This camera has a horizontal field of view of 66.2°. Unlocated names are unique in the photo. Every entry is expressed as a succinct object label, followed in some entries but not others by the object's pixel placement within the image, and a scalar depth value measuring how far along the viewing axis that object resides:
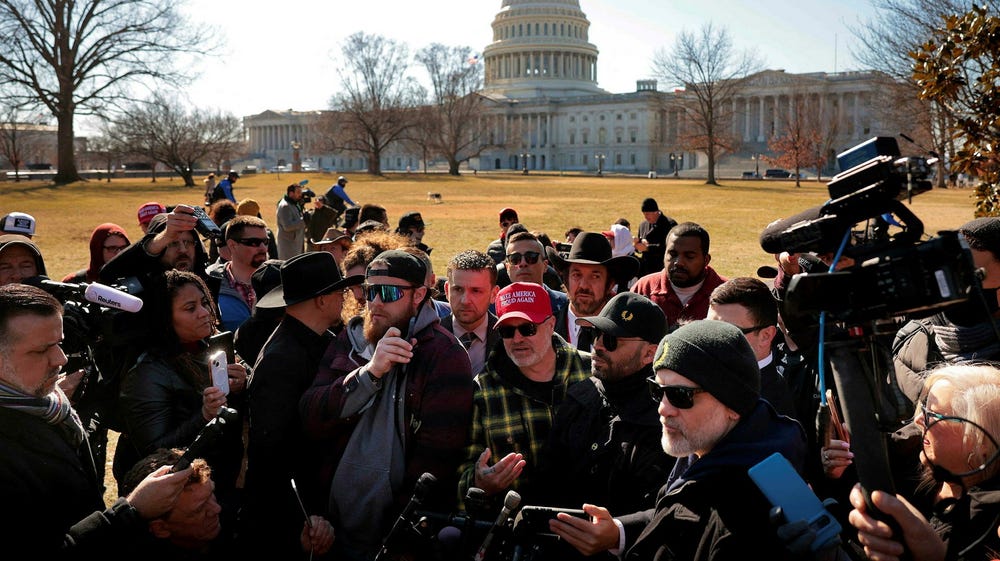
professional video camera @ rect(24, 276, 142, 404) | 4.09
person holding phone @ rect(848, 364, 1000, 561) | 2.71
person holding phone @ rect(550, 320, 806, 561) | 2.67
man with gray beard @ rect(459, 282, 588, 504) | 4.07
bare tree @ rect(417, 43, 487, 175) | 91.25
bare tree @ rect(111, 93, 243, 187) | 60.69
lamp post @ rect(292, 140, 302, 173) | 101.38
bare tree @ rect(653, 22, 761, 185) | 69.56
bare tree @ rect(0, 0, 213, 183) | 46.09
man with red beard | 3.94
